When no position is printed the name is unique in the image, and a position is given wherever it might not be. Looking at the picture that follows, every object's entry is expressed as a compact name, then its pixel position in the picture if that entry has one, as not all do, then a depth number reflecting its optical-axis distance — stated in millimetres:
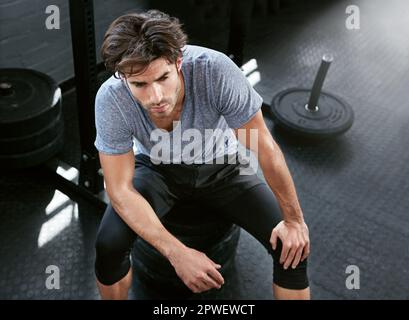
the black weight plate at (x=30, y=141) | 2307
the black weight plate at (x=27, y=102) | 2264
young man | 1478
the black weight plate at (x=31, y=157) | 2355
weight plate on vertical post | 2775
